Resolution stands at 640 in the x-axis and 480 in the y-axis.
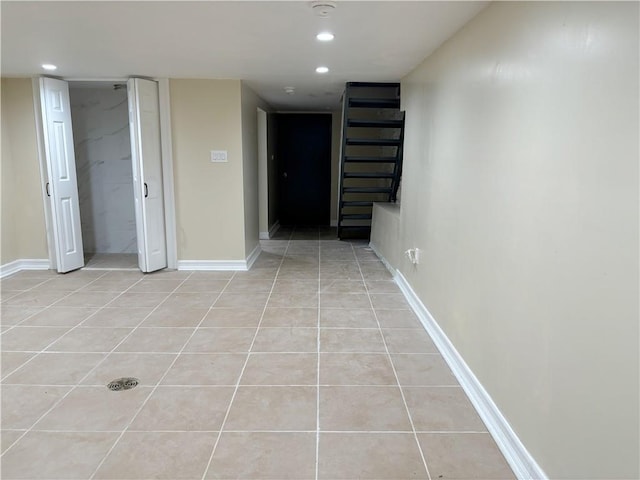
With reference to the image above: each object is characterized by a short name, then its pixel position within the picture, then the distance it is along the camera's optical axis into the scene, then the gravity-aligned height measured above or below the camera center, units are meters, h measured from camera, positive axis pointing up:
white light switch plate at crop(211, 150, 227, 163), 4.73 +0.06
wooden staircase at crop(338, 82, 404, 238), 5.04 +0.19
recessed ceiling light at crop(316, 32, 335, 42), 2.80 +0.82
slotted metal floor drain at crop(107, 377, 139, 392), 2.47 -1.28
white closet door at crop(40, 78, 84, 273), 4.53 -0.14
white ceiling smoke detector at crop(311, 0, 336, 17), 2.22 +0.81
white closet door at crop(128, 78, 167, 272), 4.41 -0.12
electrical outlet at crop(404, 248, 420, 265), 3.67 -0.79
